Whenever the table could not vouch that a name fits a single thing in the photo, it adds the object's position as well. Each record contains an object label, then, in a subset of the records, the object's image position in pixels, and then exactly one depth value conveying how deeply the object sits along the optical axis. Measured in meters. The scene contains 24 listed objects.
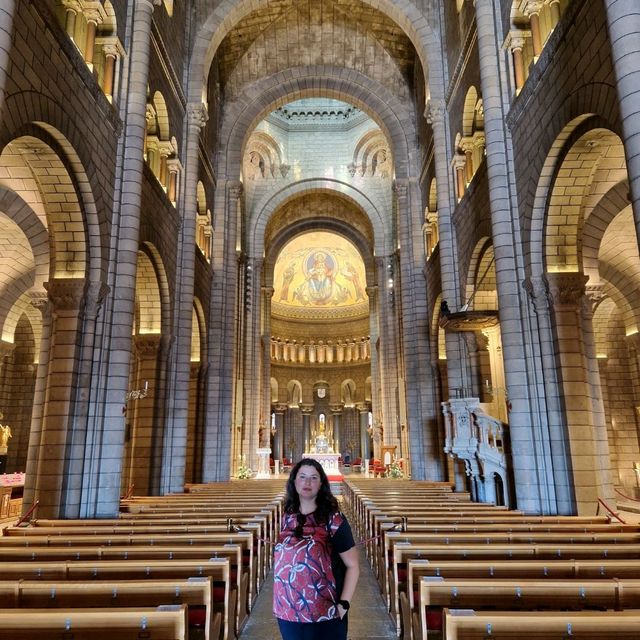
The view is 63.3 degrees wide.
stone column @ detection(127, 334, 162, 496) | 14.16
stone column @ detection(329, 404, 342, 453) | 45.41
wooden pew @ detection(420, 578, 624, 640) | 3.62
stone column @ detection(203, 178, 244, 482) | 20.11
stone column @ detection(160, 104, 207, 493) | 14.78
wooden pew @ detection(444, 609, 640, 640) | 2.86
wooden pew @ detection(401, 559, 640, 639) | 4.29
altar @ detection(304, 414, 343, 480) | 28.76
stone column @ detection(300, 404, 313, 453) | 44.97
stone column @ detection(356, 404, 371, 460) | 43.78
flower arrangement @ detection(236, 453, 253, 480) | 25.17
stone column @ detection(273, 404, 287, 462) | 43.65
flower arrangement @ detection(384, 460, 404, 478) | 25.36
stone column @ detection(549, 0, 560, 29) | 9.98
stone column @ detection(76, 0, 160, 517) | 9.95
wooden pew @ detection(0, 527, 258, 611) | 5.70
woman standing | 2.86
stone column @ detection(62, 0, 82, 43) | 10.07
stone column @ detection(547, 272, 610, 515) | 9.32
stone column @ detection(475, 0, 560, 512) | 9.93
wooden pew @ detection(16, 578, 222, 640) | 3.66
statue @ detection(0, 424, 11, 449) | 17.73
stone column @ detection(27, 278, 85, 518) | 9.34
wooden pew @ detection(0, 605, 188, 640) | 3.02
